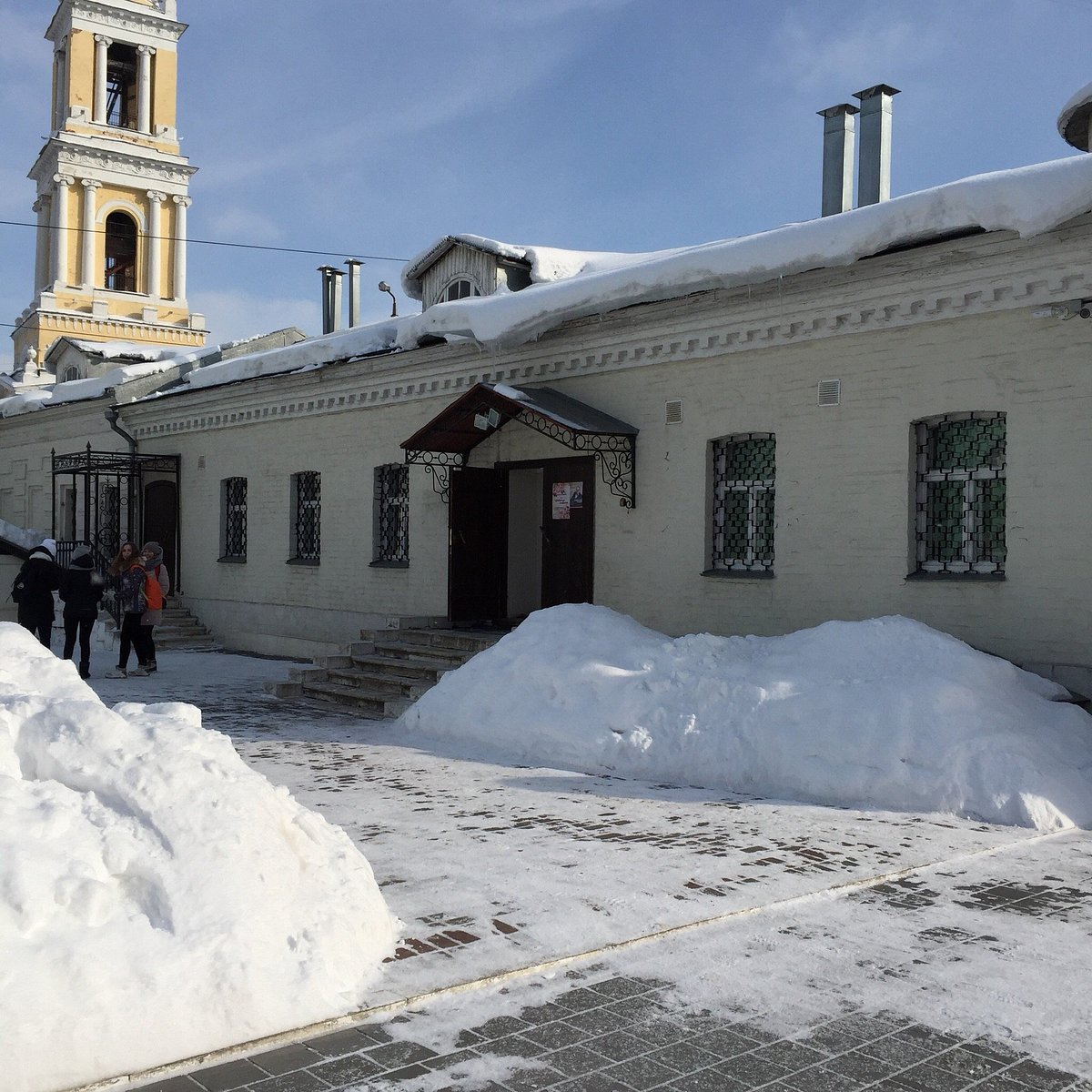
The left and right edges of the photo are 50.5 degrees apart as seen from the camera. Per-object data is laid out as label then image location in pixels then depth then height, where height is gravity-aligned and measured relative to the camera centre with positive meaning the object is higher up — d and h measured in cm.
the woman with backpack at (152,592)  1428 -81
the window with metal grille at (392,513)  1556 +23
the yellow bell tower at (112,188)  3772 +1132
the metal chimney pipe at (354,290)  2355 +487
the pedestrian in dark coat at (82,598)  1385 -85
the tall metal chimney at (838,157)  1252 +410
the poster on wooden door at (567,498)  1312 +39
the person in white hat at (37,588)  1446 -77
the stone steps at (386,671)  1197 -156
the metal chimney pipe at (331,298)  2347 +471
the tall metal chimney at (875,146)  1241 +421
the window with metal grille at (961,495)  959 +34
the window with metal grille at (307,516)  1733 +20
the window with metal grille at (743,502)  1127 +30
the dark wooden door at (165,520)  2034 +14
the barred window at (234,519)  1905 +16
